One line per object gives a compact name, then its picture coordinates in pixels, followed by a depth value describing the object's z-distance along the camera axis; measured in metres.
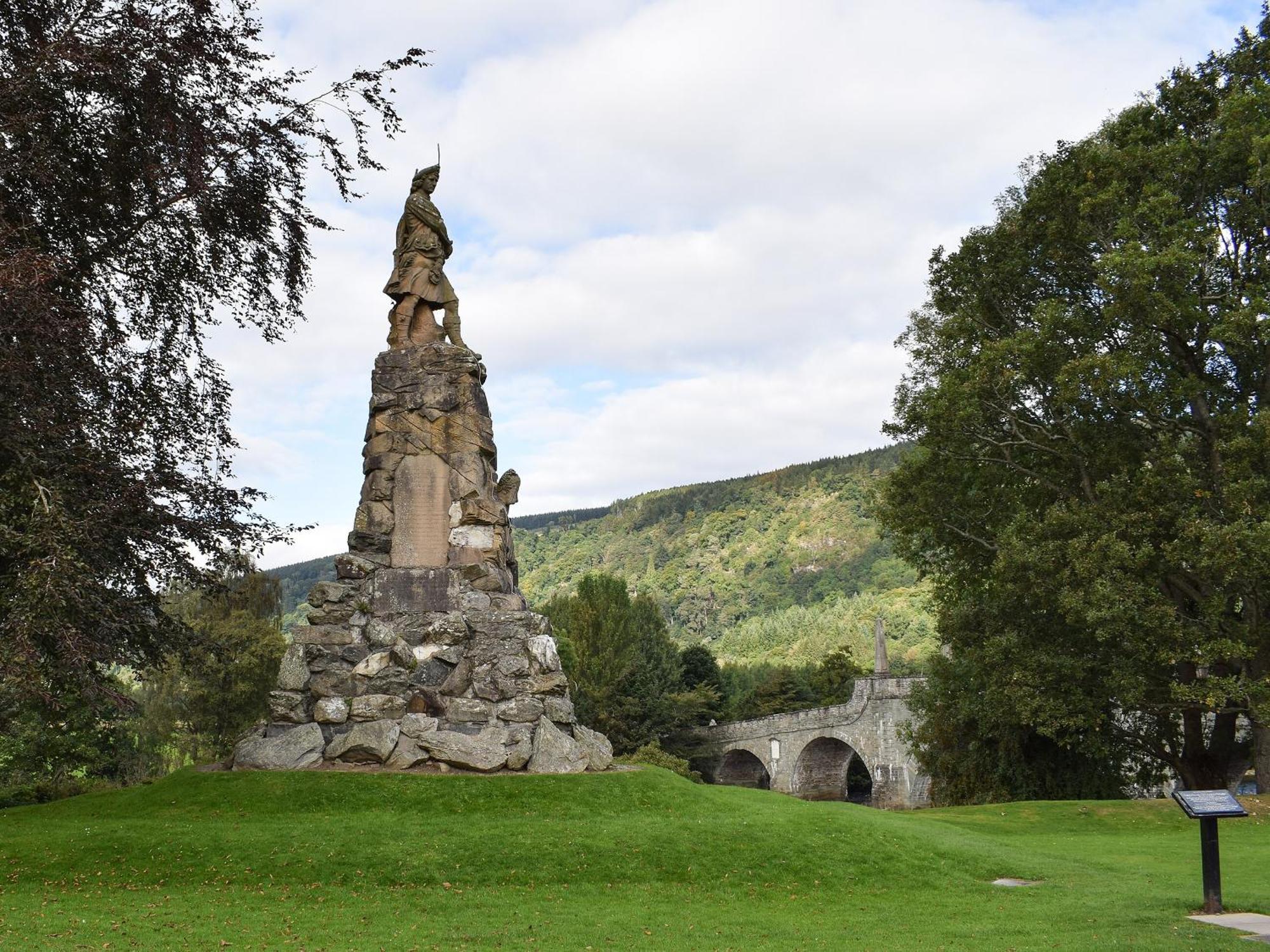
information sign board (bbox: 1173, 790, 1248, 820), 10.53
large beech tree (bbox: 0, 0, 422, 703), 10.13
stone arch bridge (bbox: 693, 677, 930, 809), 45.59
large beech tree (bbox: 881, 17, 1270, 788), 20.59
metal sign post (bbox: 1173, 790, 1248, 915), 10.57
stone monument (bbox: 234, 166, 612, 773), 17.11
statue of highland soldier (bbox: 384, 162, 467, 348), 20.50
